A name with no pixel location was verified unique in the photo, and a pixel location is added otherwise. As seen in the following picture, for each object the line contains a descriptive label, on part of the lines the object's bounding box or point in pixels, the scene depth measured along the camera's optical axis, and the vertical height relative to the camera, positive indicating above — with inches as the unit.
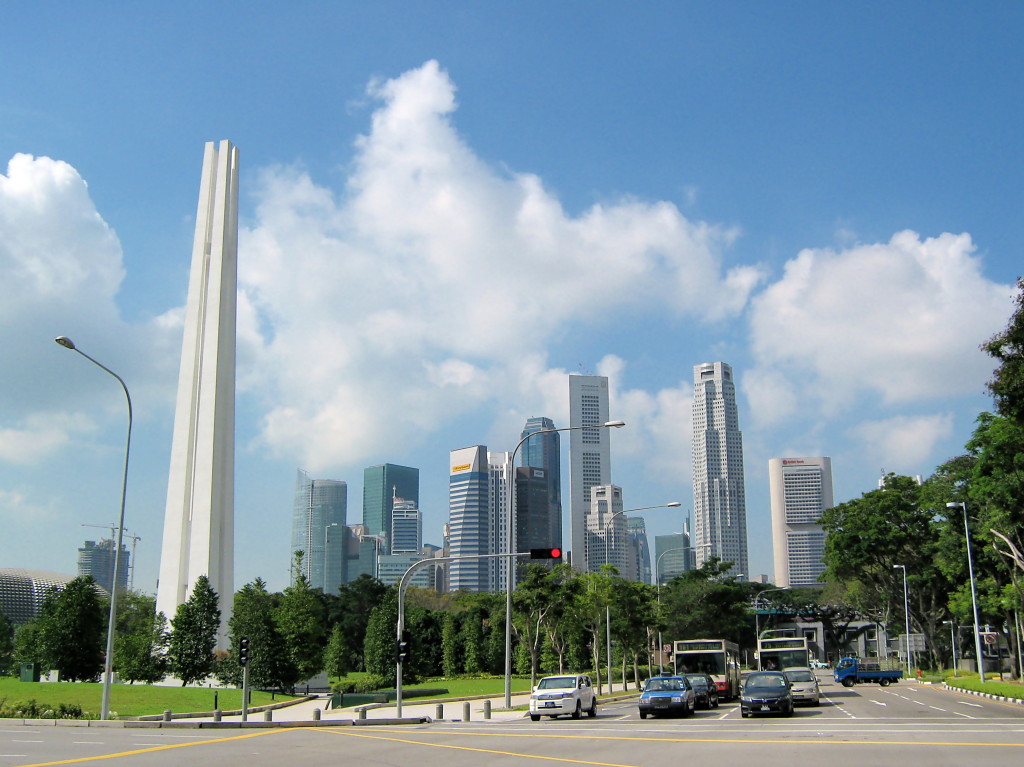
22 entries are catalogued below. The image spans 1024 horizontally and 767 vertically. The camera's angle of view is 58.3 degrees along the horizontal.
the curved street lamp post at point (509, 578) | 1416.1 +15.3
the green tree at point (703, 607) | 3700.8 -78.5
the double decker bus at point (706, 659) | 1670.8 -129.1
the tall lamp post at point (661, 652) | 2394.7 -172.1
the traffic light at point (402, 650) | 1334.9 -87.5
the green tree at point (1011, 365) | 1282.0 +305.6
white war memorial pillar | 2603.3 +466.2
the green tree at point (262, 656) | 2167.8 -155.5
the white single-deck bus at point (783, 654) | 1846.7 -132.7
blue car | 1234.0 -146.0
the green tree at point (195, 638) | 2229.3 -115.8
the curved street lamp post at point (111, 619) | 1257.4 -40.0
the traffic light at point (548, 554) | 1255.5 +46.3
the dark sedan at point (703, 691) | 1418.6 -158.8
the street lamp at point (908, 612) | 2975.4 -82.1
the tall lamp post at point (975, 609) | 2057.6 -50.7
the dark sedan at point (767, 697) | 1205.7 -142.5
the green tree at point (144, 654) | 2255.2 -155.4
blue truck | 2559.1 -238.9
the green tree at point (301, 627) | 2266.2 -93.9
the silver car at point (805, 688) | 1462.8 -158.5
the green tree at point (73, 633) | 2182.6 -100.1
